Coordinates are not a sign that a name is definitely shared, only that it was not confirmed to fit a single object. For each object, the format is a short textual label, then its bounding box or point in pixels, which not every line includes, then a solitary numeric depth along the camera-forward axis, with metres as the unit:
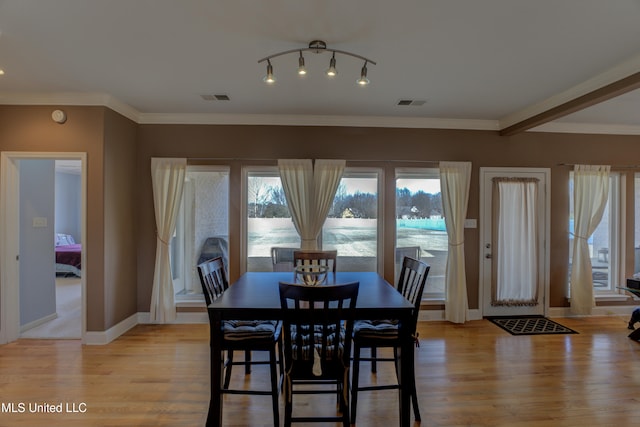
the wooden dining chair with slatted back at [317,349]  1.95
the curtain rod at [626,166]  4.41
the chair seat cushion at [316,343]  2.04
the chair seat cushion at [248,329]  2.22
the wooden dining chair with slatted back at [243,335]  2.13
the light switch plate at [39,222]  3.85
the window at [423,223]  4.34
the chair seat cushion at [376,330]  2.28
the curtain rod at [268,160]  4.15
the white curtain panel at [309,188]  4.09
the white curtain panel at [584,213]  4.27
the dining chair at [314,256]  3.29
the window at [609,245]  4.49
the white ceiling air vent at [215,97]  3.49
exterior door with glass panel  4.34
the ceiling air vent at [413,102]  3.56
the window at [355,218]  4.30
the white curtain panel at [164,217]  4.02
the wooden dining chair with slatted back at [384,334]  2.19
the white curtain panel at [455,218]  4.18
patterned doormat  3.84
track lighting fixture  2.33
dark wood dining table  2.07
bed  6.73
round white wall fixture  3.39
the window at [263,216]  4.25
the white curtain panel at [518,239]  4.34
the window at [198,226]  4.27
